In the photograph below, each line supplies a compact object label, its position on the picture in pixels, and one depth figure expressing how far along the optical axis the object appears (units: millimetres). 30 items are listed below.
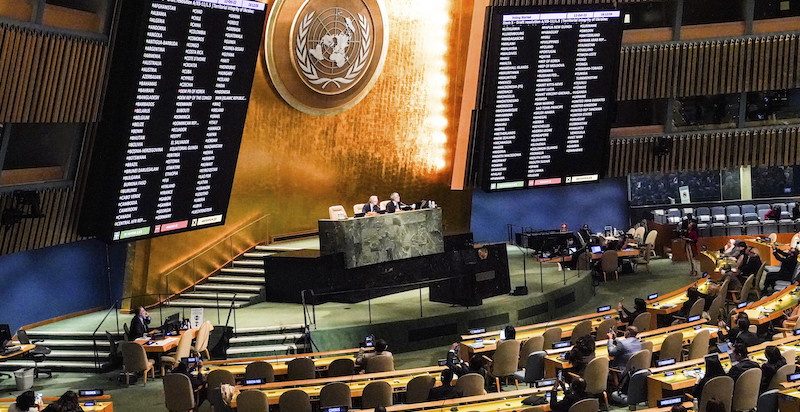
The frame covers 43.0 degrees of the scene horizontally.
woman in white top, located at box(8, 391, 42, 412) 10836
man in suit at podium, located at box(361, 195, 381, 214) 19766
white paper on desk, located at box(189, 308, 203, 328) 16156
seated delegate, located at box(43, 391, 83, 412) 10438
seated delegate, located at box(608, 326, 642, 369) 13016
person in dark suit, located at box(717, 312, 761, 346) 13527
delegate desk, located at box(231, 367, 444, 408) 11953
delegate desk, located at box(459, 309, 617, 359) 14648
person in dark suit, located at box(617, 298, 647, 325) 15773
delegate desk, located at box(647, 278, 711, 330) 16875
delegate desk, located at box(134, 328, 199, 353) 15453
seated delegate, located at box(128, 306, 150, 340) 15930
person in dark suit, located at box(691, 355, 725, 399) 11294
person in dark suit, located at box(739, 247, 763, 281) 19859
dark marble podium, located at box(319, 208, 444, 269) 18922
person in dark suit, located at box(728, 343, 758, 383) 11484
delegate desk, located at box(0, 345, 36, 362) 15055
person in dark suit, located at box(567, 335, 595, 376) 12594
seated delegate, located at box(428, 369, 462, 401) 11250
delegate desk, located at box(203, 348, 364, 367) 14216
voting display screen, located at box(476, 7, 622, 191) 18312
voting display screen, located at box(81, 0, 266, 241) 14930
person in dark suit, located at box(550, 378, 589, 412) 10414
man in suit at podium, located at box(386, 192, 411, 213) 19855
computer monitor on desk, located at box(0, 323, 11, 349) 15430
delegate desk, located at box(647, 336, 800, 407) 11672
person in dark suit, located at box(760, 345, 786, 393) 11555
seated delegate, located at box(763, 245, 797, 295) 19656
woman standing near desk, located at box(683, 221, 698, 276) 23719
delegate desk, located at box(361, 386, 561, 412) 10898
